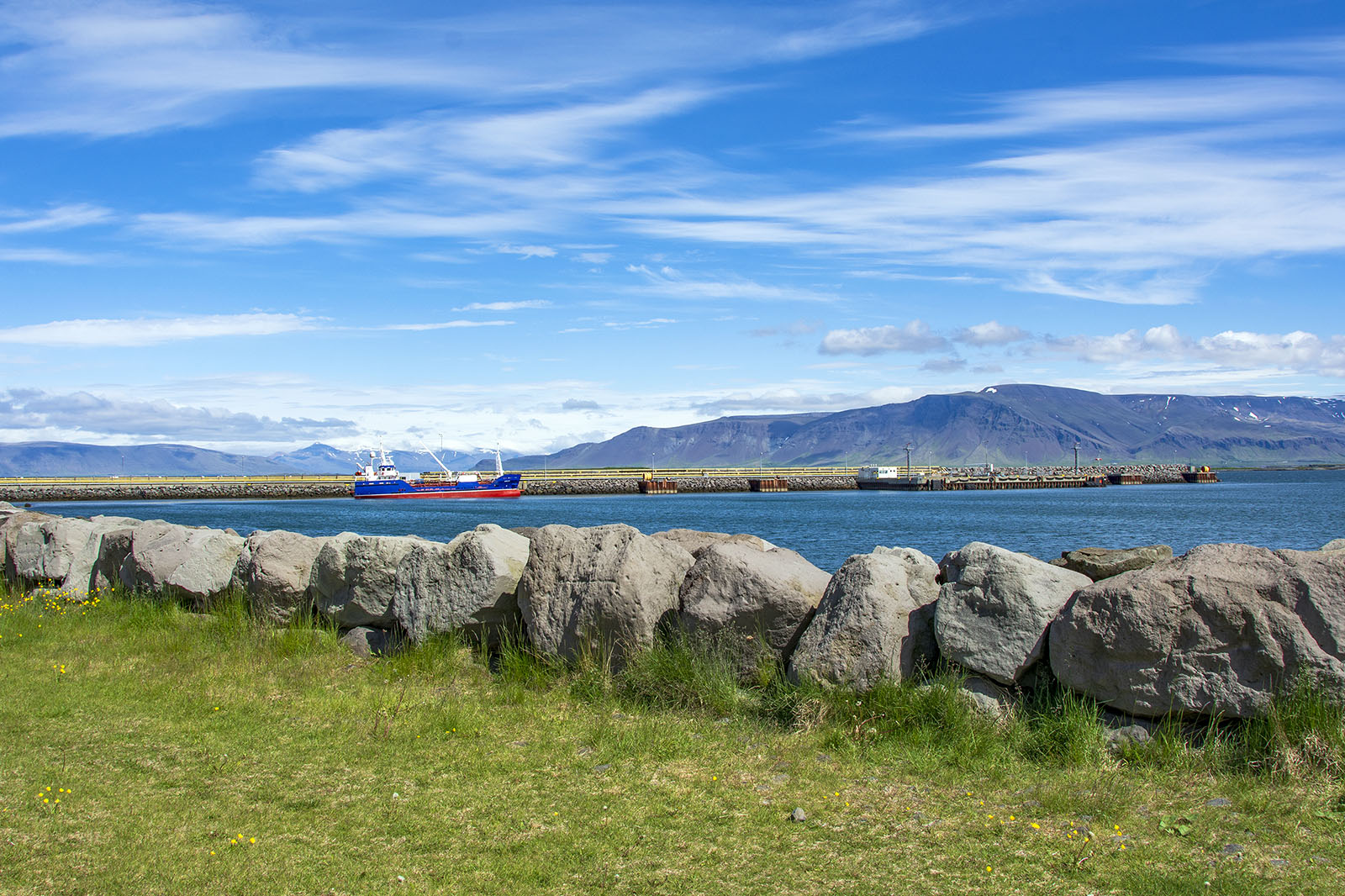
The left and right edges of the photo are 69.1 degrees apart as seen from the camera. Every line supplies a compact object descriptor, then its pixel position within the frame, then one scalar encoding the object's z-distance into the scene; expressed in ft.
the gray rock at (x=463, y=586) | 32.76
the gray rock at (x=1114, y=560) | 26.99
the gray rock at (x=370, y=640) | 35.01
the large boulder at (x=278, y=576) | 37.50
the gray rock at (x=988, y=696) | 24.30
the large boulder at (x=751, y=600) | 28.07
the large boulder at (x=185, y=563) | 40.22
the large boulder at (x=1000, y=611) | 24.21
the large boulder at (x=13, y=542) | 50.98
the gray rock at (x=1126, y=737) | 22.63
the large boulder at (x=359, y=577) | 35.14
